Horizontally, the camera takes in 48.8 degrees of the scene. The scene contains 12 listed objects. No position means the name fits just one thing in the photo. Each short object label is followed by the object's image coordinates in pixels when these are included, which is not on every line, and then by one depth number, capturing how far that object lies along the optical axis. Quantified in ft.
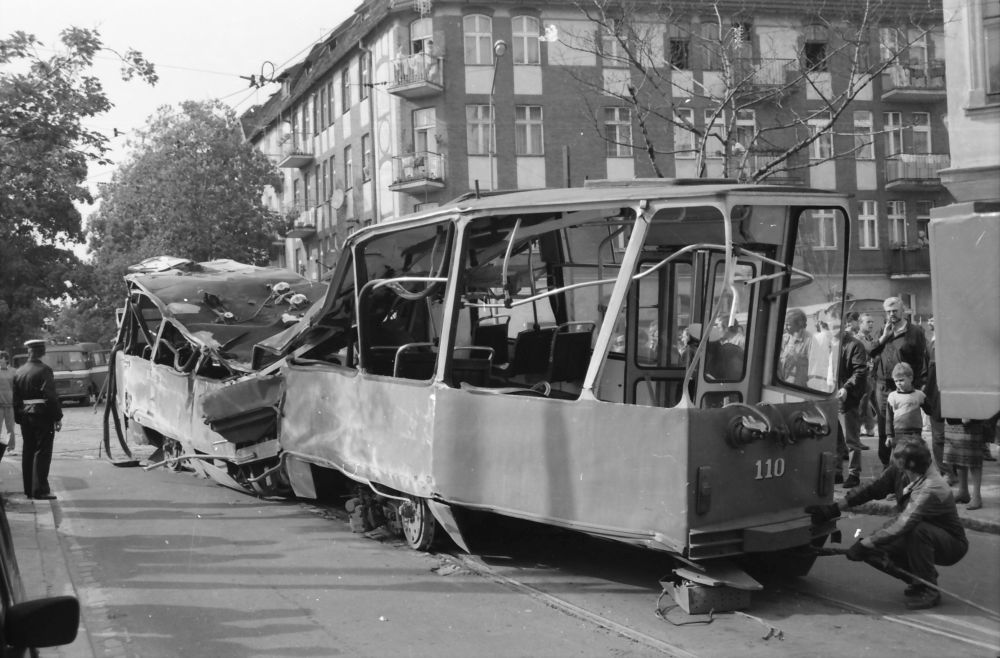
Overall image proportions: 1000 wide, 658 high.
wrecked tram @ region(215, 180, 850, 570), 22.11
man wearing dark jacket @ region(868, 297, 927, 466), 36.70
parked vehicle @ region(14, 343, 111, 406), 127.65
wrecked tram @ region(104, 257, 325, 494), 37.40
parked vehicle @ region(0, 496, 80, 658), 9.25
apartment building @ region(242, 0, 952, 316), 107.04
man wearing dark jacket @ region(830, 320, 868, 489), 37.96
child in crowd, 33.09
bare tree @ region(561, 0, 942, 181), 52.37
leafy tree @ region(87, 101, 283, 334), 139.23
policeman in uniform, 40.34
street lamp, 110.24
